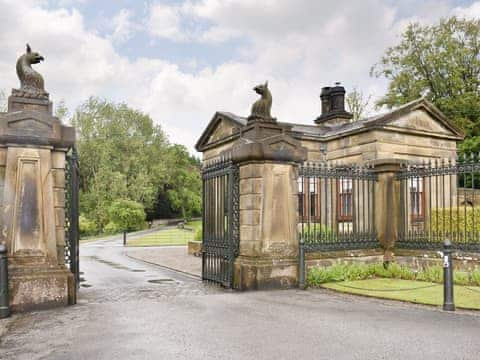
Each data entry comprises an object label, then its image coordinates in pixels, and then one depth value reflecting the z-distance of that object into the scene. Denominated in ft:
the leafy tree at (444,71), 114.83
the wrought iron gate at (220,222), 33.04
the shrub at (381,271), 37.04
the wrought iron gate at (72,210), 30.63
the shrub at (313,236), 34.91
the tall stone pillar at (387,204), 39.19
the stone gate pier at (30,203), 25.12
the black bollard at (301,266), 32.12
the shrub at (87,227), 143.33
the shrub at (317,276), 33.22
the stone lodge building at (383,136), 58.54
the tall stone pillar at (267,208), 31.50
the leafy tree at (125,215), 147.64
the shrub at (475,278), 32.04
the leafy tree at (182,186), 197.88
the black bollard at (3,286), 23.47
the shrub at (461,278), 32.73
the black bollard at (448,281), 24.94
